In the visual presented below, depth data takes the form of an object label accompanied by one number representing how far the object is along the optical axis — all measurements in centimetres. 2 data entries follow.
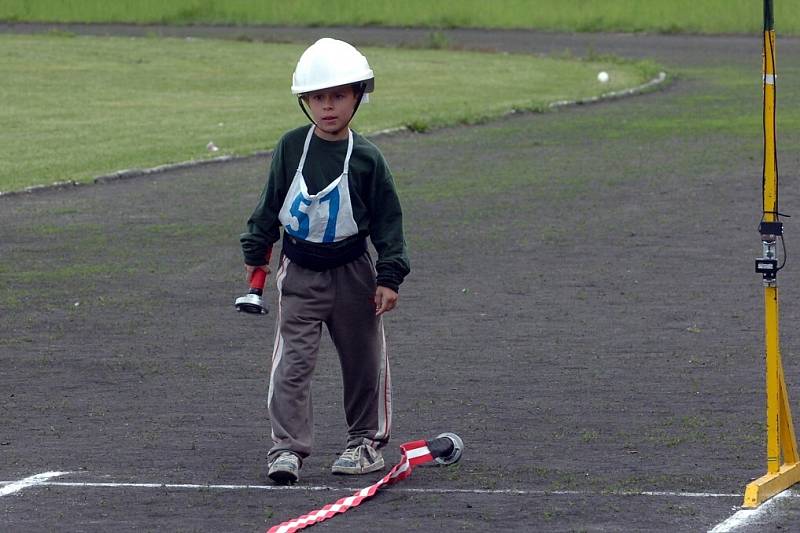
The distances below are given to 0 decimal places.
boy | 1273
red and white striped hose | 1183
